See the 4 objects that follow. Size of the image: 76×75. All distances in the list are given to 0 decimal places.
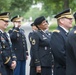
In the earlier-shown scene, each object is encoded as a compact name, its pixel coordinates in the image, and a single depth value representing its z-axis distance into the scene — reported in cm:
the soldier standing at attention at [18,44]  1241
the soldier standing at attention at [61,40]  821
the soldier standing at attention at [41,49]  1011
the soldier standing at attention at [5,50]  927
